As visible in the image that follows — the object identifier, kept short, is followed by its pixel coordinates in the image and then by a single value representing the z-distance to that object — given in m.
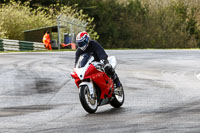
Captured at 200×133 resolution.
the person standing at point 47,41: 78.80
